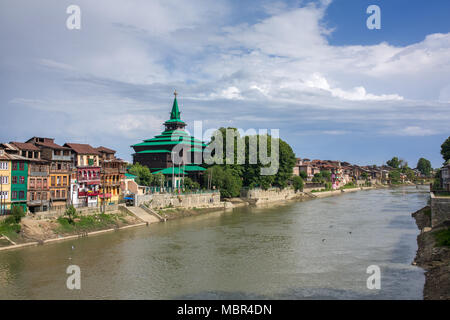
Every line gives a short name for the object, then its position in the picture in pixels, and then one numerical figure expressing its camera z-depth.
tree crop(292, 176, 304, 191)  119.75
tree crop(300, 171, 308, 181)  145.75
